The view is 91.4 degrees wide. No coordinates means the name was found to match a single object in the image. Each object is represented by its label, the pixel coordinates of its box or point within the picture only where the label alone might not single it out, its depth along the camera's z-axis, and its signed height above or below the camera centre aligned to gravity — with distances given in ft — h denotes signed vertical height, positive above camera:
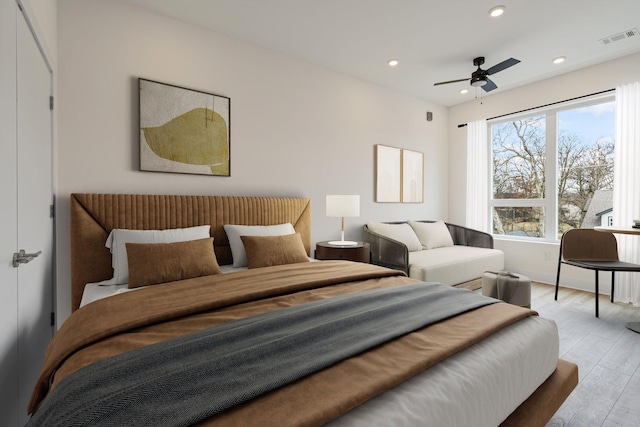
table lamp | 10.75 +0.15
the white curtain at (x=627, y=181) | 10.96 +1.12
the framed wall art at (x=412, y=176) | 15.05 +1.70
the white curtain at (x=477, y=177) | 15.55 +1.74
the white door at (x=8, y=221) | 4.10 -0.17
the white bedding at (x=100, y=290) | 6.11 -1.70
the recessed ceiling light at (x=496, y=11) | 8.48 +5.52
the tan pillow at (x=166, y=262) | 6.47 -1.14
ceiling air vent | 9.72 +5.60
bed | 2.60 -1.57
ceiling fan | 10.38 +4.76
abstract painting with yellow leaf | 8.53 +2.30
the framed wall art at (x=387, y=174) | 13.97 +1.68
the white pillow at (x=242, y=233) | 8.59 -0.67
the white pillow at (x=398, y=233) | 12.97 -0.93
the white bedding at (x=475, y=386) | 2.78 -1.81
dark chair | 10.82 -1.25
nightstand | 10.30 -1.39
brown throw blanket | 2.72 -1.56
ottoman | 9.08 -2.26
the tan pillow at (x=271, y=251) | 8.11 -1.09
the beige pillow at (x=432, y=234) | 14.08 -1.08
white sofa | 11.02 -1.67
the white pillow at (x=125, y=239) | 6.95 -0.71
